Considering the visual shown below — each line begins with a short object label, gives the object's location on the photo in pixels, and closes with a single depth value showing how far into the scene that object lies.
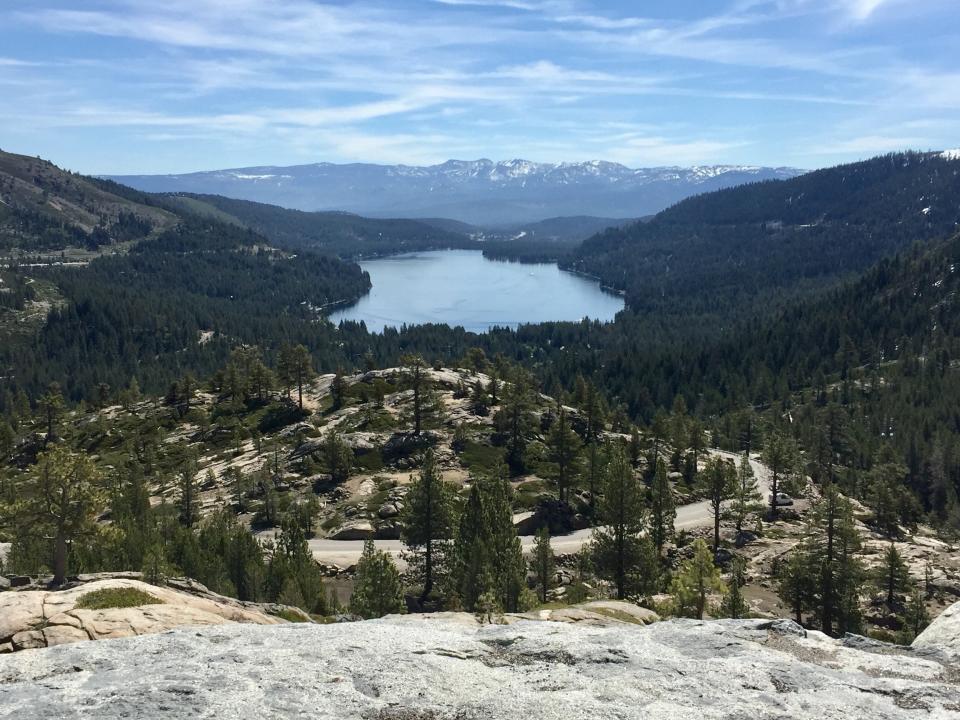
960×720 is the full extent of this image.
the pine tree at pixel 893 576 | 71.25
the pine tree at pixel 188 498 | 88.75
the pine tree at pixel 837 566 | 60.59
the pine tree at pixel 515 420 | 110.31
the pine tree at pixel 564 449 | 95.75
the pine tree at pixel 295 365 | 132.00
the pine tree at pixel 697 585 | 47.50
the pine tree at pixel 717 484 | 85.06
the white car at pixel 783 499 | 103.24
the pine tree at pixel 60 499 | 39.53
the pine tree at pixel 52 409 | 140.38
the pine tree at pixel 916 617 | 59.41
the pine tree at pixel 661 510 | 77.19
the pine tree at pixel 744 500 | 89.19
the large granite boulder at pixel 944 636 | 22.62
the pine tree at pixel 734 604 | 51.97
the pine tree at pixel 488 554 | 52.47
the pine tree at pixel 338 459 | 101.19
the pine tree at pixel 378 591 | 50.62
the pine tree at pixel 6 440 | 129.12
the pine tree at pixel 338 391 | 133.62
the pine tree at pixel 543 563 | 65.12
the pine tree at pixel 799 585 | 62.34
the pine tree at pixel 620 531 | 62.50
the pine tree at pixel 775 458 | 99.12
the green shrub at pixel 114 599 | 28.16
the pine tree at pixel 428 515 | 70.12
